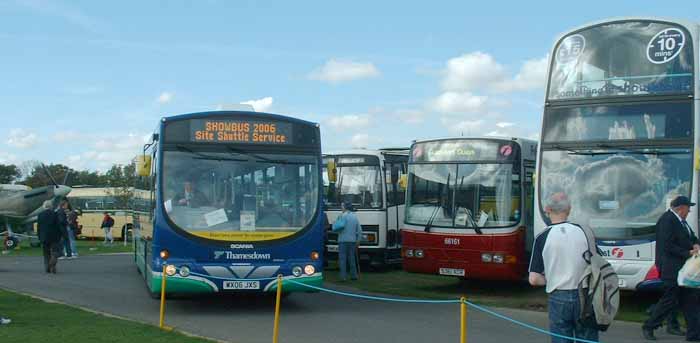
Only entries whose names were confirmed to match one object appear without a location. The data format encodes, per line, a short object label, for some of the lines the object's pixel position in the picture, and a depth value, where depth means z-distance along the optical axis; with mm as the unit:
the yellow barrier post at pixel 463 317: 7523
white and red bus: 15930
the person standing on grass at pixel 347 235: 19219
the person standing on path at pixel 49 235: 20312
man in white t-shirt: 7000
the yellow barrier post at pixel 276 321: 9578
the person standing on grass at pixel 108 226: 40500
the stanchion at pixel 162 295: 11289
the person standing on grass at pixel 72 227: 28156
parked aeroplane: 35000
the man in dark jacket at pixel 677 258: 10617
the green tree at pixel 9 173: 95750
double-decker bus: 13055
